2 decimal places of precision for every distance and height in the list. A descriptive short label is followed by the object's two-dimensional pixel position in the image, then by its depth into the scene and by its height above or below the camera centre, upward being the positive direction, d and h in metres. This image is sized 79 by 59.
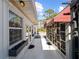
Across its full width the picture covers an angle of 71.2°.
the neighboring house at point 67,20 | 1.72 +0.27
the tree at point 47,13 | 13.35 +3.88
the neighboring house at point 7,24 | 1.49 +0.15
